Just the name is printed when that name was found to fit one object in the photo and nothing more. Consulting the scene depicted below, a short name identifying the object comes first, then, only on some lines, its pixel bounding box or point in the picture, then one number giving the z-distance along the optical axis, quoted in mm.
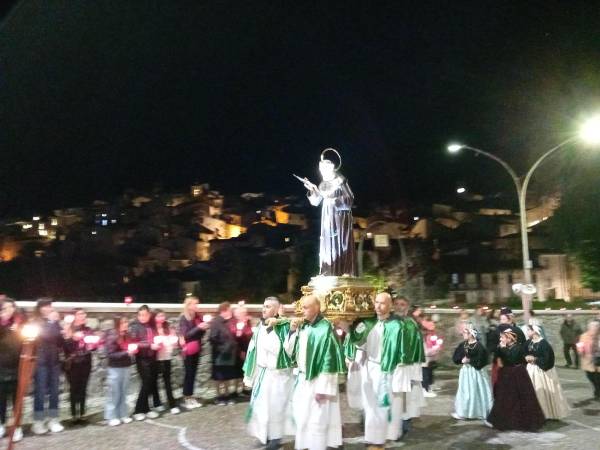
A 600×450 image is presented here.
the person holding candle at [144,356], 9656
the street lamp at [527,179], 14211
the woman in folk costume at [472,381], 9344
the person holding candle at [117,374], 9281
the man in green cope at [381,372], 7482
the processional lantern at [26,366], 5000
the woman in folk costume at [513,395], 8578
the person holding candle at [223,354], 11273
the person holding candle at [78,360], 9188
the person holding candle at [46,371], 8715
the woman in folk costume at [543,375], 9141
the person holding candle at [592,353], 10680
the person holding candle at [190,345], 10891
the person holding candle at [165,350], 10023
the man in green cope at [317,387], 6920
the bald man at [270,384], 7645
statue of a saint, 10664
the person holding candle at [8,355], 8336
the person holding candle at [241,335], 11648
